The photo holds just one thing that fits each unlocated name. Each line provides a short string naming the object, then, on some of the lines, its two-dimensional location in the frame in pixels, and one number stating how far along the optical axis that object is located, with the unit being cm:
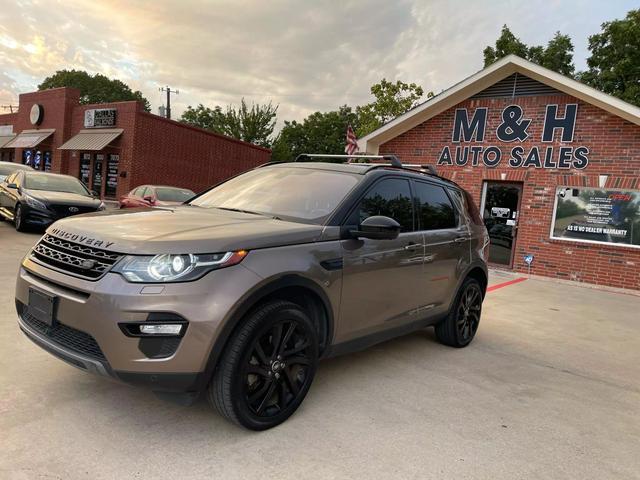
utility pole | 4581
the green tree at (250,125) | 3259
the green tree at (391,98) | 2962
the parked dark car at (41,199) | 977
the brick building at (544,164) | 1030
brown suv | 248
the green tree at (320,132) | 5409
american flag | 1245
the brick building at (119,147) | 2111
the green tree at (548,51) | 2838
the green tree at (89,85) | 5522
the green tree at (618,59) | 2381
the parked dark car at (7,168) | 1402
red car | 1222
